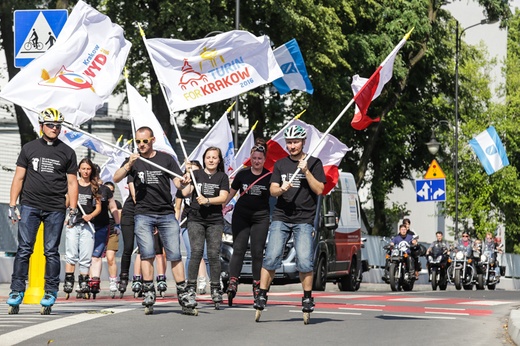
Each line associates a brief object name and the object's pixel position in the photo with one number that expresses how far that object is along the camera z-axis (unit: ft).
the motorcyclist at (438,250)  114.32
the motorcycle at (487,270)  124.26
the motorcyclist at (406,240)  101.30
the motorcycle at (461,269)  116.67
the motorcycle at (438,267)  112.47
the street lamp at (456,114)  148.97
